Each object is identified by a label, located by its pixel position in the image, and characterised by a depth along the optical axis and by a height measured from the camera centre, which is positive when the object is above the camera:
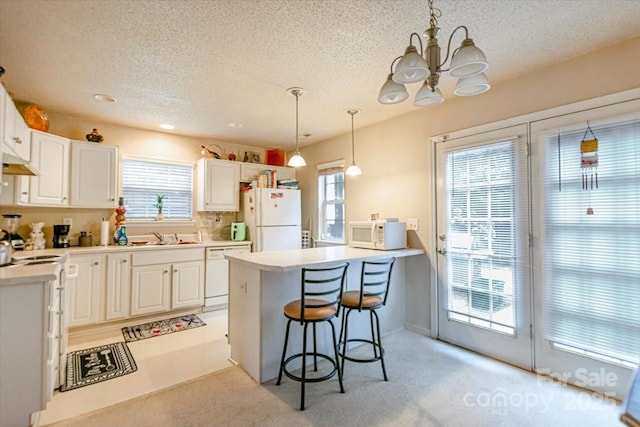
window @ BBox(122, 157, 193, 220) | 4.13 +0.49
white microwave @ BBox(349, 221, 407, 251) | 3.19 -0.16
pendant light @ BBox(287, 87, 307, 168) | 2.95 +0.67
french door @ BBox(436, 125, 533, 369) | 2.62 -0.23
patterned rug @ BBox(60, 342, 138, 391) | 2.43 -1.30
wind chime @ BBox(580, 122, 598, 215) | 2.24 +0.44
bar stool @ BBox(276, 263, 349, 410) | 2.09 -0.69
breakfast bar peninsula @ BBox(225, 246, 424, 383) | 2.35 -0.67
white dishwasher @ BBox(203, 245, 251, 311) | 4.18 -0.83
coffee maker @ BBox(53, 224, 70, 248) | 3.48 -0.17
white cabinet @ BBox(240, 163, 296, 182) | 4.86 +0.85
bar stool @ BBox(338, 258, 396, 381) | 2.39 -0.68
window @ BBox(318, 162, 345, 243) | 4.62 +0.30
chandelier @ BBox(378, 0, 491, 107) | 1.44 +0.77
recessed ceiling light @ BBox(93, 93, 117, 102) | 3.05 +1.30
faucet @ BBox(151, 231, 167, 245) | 4.17 -0.23
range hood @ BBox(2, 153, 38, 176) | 2.58 +0.50
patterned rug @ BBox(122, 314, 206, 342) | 3.38 -1.30
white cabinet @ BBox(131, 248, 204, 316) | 3.65 -0.76
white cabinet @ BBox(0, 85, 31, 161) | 2.09 +0.74
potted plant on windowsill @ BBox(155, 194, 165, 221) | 4.32 +0.23
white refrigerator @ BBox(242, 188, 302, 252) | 4.49 +0.04
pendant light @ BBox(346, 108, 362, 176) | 3.47 +0.62
